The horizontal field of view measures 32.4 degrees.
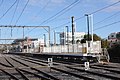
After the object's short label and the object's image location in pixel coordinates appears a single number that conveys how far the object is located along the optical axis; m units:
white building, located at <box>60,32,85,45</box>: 85.45
